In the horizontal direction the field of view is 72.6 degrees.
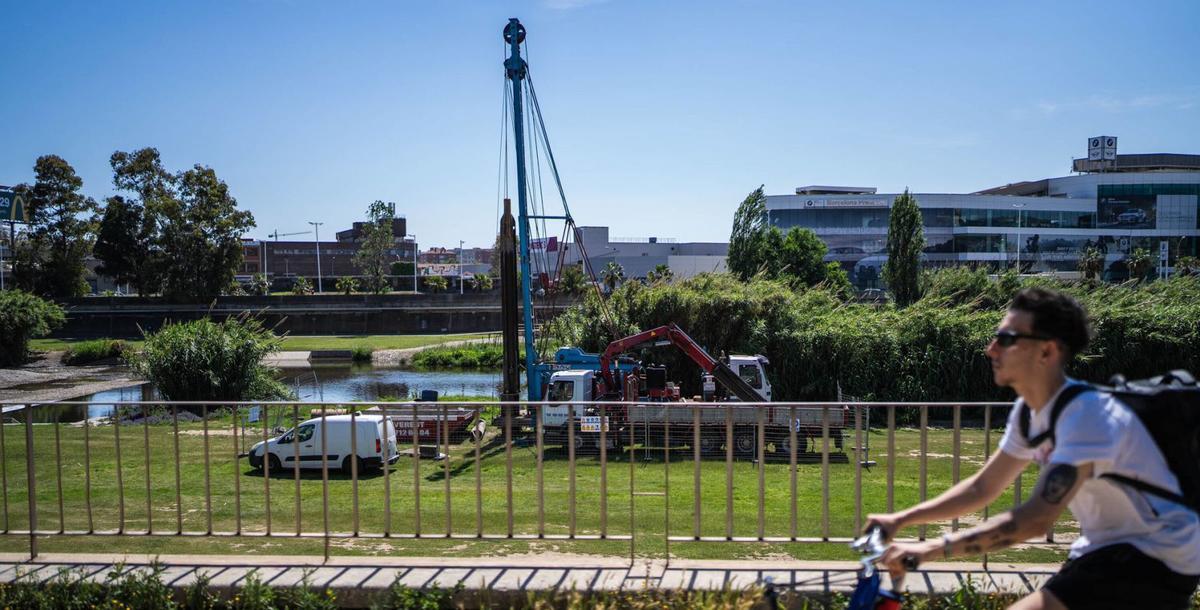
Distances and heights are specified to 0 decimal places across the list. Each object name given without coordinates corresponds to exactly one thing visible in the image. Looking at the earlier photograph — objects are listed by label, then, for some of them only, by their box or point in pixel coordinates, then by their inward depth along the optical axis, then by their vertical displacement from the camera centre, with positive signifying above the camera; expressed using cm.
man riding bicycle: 232 -68
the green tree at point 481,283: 8838 -128
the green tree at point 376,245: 8806 +306
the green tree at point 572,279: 7049 -73
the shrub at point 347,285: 8325 -128
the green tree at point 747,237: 4669 +187
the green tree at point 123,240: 6531 +280
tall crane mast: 2270 +294
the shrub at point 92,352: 4528 -432
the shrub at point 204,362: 2394 -260
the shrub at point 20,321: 4209 -238
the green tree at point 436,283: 8639 -117
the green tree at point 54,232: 6512 +346
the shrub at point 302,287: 8272 -148
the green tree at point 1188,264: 6462 +16
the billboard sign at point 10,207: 5681 +479
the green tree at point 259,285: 8450 -123
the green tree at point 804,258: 5956 +82
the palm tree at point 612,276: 6852 -45
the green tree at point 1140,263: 6512 +26
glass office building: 7844 +443
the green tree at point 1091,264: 6003 +21
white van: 1313 -290
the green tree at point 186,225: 6550 +391
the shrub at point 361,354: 4756 -476
